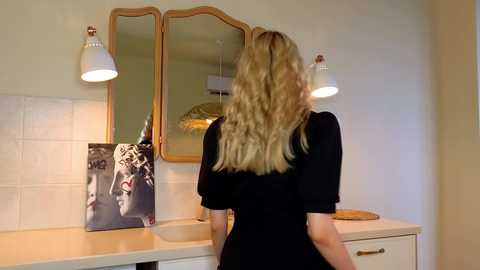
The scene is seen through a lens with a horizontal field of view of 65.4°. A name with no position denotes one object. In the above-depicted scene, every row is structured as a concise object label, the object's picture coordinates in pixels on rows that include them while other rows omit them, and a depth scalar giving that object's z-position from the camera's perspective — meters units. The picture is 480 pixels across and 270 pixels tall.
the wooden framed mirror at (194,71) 1.72
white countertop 1.05
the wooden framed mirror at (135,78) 1.62
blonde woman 0.94
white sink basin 1.60
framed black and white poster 1.49
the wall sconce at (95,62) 1.45
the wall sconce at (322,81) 1.92
